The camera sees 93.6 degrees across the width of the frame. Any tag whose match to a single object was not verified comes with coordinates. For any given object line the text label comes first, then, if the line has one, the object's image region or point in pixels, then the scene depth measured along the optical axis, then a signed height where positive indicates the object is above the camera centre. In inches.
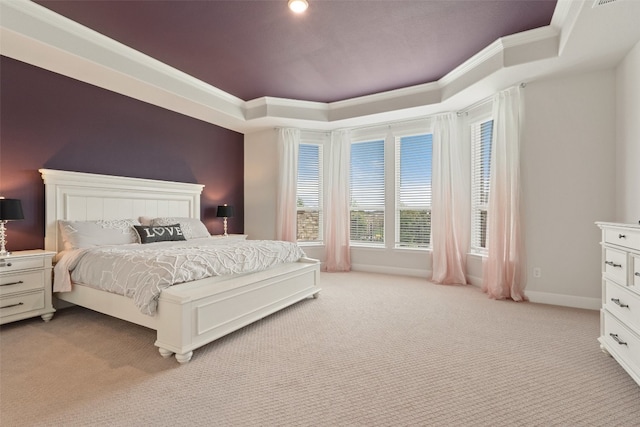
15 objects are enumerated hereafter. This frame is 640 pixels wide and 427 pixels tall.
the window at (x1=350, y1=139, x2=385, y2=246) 212.7 +16.1
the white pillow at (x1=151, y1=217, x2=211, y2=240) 157.6 -6.4
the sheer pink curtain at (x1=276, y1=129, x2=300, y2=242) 210.8 +18.2
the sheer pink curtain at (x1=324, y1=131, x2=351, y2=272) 213.8 +4.1
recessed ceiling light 101.3 +71.6
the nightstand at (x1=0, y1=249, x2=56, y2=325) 106.3 -27.0
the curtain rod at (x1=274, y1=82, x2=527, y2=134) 161.0 +62.5
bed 85.7 -24.5
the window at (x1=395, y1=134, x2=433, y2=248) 197.0 +16.6
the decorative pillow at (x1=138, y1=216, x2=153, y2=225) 157.7 -3.5
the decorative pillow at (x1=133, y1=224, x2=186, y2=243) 140.3 -9.4
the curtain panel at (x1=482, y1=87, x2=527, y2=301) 143.5 +5.0
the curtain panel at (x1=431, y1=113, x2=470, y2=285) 177.3 +6.3
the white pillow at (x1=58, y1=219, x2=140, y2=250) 124.0 -8.8
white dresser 72.3 -20.7
